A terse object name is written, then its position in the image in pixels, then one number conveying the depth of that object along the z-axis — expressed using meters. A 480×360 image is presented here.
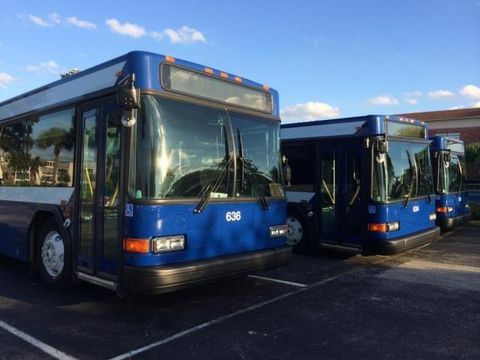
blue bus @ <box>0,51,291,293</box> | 5.06
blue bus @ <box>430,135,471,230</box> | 12.77
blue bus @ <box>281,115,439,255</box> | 8.55
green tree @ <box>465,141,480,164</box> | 34.50
